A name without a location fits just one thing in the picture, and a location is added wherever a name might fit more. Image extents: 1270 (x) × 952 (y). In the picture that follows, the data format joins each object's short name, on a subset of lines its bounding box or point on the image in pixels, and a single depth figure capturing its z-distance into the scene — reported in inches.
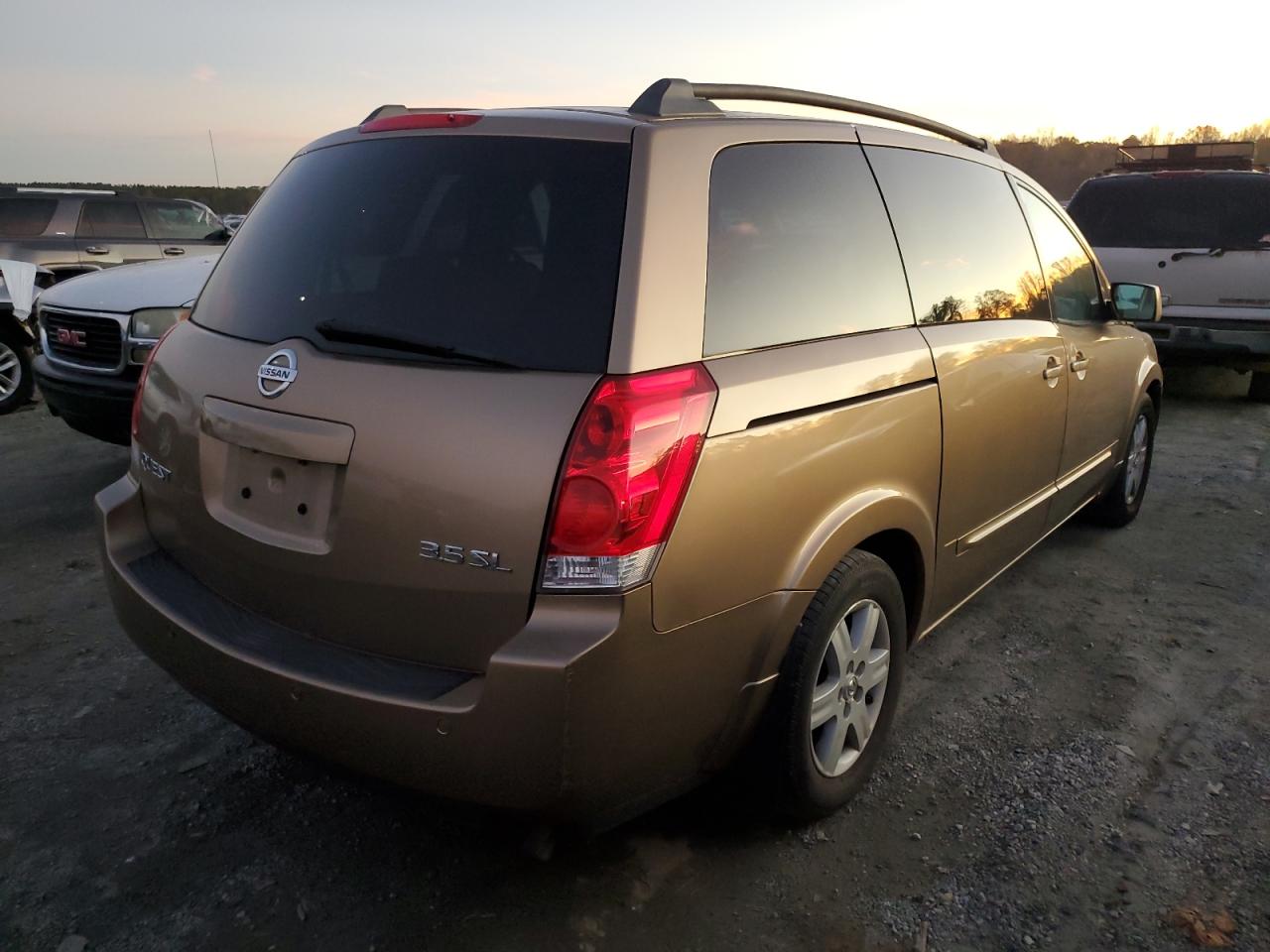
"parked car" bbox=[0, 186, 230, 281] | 352.5
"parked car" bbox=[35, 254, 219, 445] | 210.5
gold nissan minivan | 74.8
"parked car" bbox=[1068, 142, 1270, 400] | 312.2
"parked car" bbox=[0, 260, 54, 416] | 312.0
